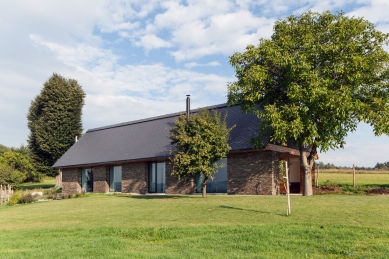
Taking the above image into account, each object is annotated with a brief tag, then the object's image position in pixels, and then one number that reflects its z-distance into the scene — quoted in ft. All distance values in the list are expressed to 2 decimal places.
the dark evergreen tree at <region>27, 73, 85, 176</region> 142.61
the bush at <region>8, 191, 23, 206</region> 83.87
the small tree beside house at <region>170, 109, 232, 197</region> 61.62
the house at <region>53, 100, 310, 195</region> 70.95
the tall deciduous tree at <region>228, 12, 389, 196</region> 56.03
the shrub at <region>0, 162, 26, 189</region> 110.01
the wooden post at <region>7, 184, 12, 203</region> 87.95
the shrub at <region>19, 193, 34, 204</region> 85.30
